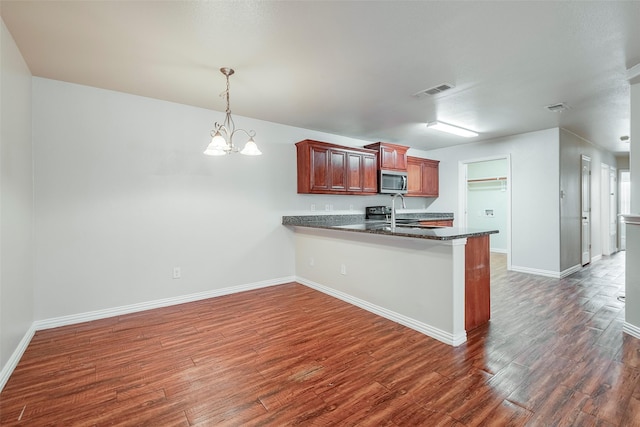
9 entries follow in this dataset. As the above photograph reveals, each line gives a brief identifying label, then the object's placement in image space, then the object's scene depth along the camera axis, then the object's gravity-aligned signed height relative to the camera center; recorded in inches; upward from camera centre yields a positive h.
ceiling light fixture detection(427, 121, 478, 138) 176.4 +50.1
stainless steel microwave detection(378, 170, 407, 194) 215.2 +20.1
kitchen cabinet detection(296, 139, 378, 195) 180.5 +26.4
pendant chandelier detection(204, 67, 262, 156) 103.0 +23.6
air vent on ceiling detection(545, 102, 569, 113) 145.6 +50.7
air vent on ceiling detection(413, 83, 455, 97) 122.3 +51.5
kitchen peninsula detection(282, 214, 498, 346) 103.3 -27.8
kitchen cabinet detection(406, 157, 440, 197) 243.8 +26.5
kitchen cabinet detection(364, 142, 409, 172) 213.3 +39.9
